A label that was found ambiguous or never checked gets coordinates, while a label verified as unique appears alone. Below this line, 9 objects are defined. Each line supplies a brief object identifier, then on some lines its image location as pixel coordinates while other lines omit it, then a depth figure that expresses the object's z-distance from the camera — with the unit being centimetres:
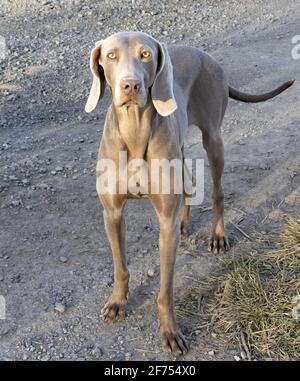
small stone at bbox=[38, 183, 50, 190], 429
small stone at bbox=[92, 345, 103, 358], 305
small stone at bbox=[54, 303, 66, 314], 329
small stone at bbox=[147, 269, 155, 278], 356
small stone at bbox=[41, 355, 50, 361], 304
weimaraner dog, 264
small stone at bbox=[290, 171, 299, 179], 451
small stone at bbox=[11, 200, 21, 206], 412
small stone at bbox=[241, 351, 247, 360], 303
